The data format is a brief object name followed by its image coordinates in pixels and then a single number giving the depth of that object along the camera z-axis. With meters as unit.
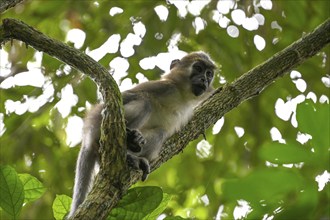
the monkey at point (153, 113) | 8.37
